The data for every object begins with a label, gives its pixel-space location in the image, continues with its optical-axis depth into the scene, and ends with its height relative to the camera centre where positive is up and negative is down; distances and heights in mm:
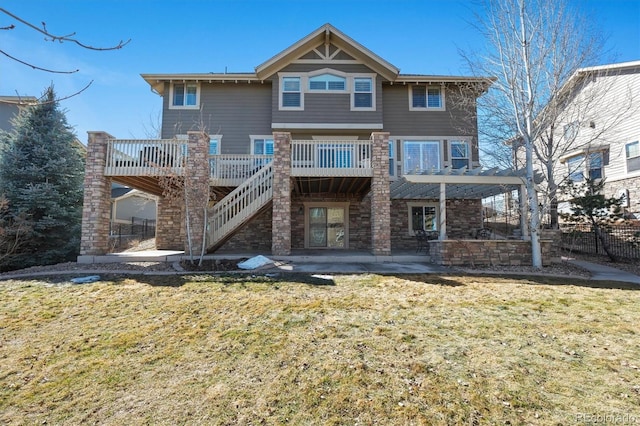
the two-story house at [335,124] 13453 +4683
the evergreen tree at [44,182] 10922 +1777
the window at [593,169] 15680 +3216
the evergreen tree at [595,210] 10781 +834
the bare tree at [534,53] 9672 +5539
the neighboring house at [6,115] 17578 +6335
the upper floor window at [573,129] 9867 +3330
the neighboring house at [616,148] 11457 +3981
